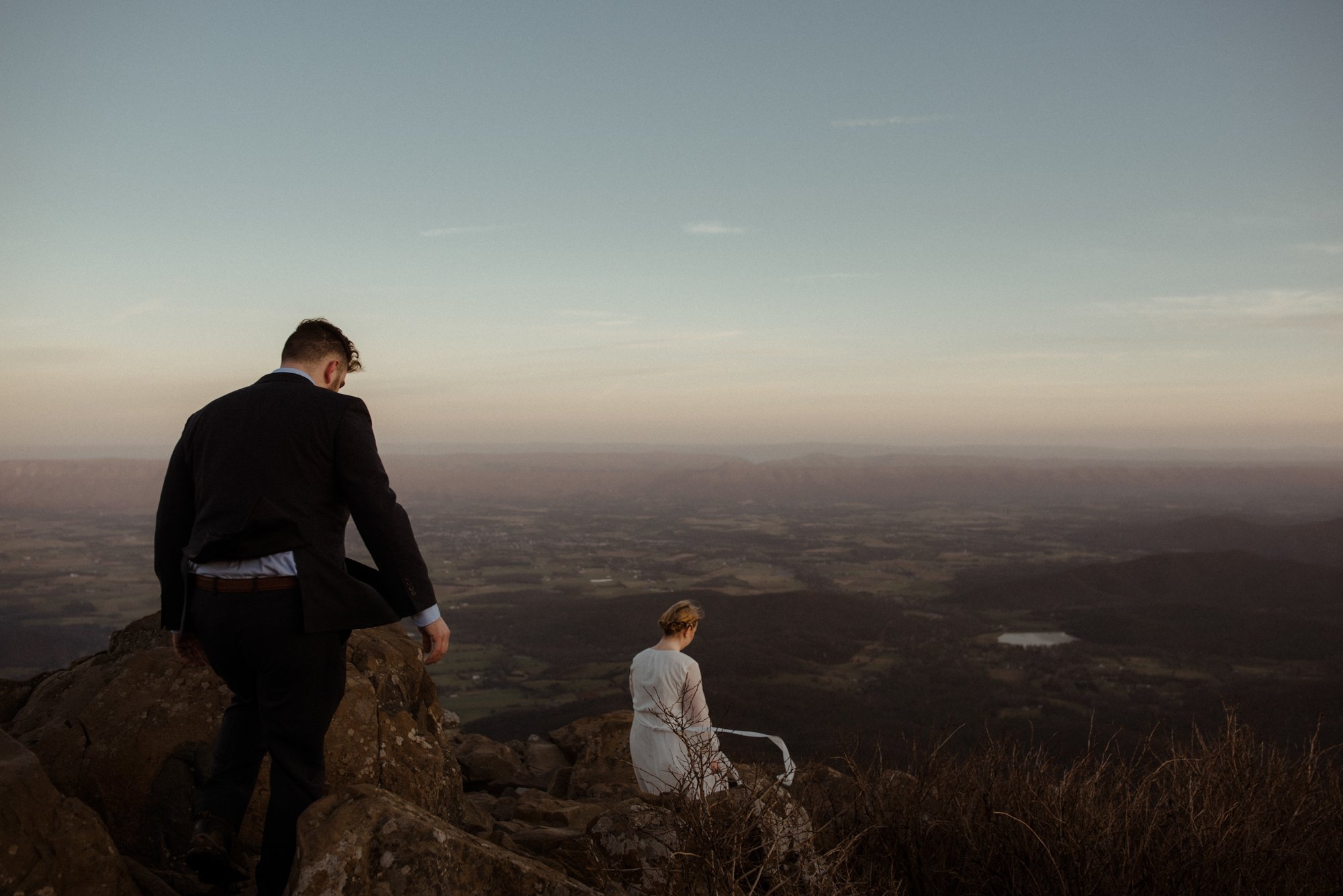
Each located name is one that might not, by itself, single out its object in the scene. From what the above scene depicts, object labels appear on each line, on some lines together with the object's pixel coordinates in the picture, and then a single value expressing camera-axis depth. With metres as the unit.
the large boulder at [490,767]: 8.11
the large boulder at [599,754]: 7.87
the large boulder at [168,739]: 4.11
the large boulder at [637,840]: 3.49
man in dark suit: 2.88
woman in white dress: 4.27
